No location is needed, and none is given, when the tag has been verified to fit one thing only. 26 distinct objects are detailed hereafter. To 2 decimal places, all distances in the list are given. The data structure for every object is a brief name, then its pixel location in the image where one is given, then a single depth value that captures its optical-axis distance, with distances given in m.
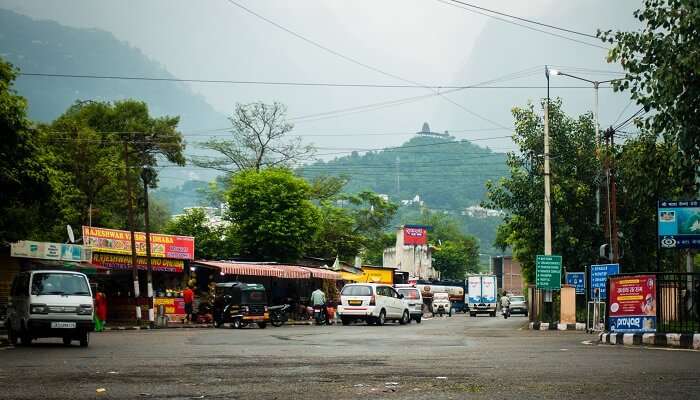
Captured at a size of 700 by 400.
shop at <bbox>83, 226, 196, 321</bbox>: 42.66
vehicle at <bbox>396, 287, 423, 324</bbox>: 51.38
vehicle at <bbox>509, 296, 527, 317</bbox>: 79.94
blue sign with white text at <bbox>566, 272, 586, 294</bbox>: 40.91
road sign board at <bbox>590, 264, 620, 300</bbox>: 33.64
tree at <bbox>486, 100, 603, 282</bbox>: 50.62
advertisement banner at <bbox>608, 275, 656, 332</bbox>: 24.70
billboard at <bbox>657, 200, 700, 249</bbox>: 26.12
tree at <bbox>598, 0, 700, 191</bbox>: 18.23
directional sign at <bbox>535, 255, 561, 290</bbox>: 40.34
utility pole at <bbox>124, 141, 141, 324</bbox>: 41.16
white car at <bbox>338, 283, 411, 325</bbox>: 43.50
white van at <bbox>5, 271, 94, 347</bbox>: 22.91
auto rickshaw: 39.03
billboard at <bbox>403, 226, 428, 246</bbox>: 126.56
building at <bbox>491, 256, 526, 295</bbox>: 162.27
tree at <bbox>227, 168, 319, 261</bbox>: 60.19
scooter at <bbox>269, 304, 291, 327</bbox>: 42.97
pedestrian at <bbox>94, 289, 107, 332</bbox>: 35.94
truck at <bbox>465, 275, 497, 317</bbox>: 78.06
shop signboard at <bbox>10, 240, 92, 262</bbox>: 35.62
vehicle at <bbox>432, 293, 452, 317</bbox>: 77.50
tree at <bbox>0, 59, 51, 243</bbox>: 29.30
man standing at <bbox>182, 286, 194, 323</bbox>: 43.47
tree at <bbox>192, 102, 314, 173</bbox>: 83.19
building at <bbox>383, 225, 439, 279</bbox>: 127.19
